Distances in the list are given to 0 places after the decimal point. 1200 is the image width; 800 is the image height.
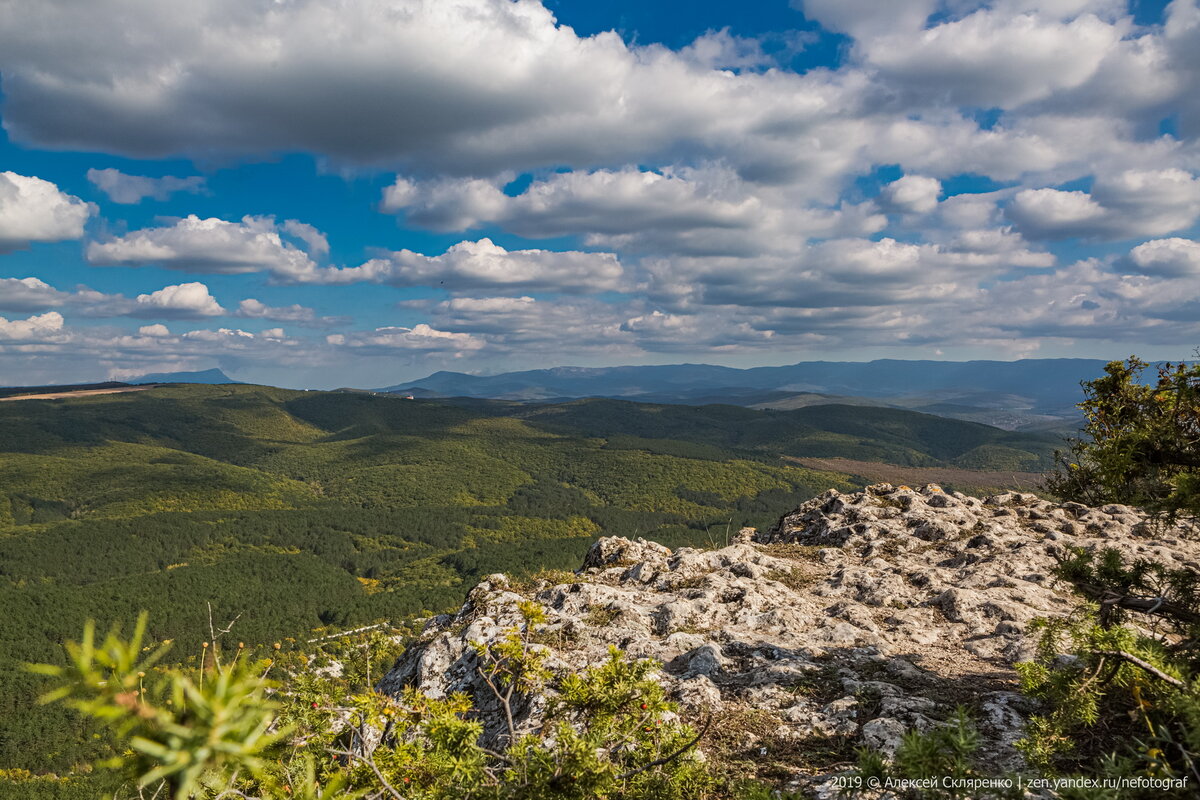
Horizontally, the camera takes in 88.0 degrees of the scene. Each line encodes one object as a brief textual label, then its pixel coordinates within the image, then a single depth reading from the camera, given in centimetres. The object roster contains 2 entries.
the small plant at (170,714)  306
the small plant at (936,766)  529
